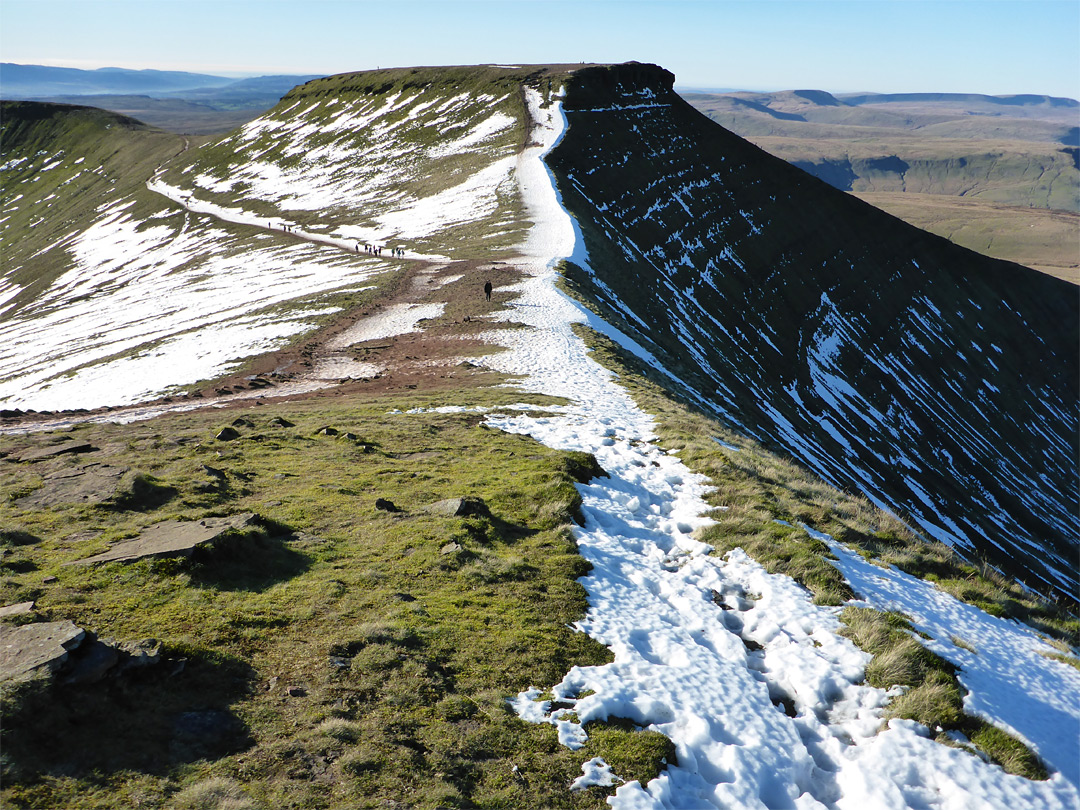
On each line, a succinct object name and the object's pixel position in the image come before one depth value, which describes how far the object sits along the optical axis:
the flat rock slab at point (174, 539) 11.52
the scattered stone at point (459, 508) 14.62
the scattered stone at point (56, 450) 18.12
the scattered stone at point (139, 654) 8.66
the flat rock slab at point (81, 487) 14.59
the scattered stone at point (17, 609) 9.38
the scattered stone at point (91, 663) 8.07
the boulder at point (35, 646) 7.97
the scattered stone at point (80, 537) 12.55
